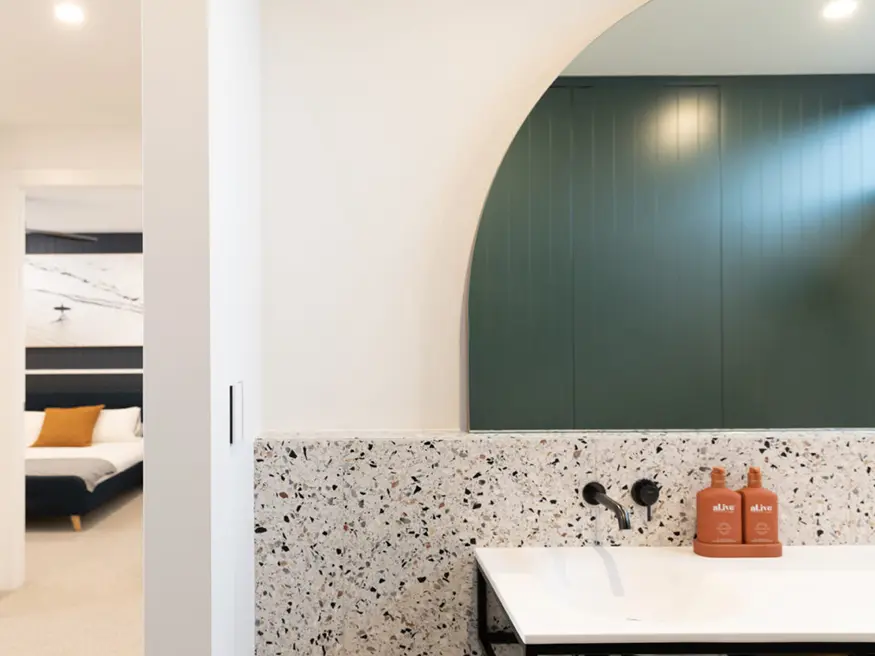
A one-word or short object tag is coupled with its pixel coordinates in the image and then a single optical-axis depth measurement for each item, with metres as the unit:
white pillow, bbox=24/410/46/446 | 5.82
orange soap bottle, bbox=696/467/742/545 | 1.43
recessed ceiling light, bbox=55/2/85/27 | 2.38
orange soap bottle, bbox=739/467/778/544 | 1.42
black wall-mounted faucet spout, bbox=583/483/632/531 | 1.25
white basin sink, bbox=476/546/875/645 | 1.29
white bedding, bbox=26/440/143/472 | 5.37
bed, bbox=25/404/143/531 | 4.73
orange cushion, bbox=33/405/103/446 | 5.67
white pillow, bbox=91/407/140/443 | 5.91
